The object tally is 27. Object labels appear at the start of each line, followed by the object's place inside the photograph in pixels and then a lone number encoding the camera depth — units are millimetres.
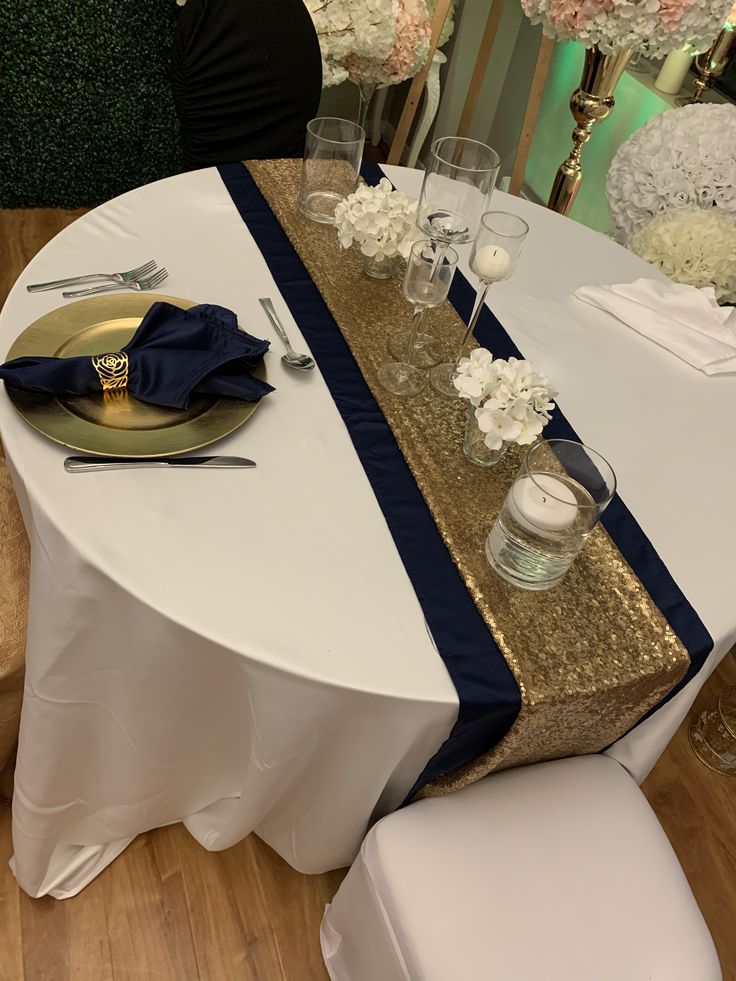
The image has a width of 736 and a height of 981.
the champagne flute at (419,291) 999
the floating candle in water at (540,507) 832
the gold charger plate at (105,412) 894
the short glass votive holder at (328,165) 1298
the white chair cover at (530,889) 841
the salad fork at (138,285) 1104
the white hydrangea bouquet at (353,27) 2004
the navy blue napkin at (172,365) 902
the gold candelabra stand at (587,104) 1729
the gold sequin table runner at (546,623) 811
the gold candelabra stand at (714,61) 2033
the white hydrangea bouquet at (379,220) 1155
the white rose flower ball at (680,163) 1679
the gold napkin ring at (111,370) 929
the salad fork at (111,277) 1105
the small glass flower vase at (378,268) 1265
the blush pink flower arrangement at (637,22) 1463
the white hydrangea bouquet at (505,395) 885
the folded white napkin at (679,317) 1241
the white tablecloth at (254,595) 790
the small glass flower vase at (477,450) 990
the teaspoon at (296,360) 1064
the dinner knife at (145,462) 869
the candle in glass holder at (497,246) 960
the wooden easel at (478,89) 2217
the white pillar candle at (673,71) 2225
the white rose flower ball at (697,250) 1470
